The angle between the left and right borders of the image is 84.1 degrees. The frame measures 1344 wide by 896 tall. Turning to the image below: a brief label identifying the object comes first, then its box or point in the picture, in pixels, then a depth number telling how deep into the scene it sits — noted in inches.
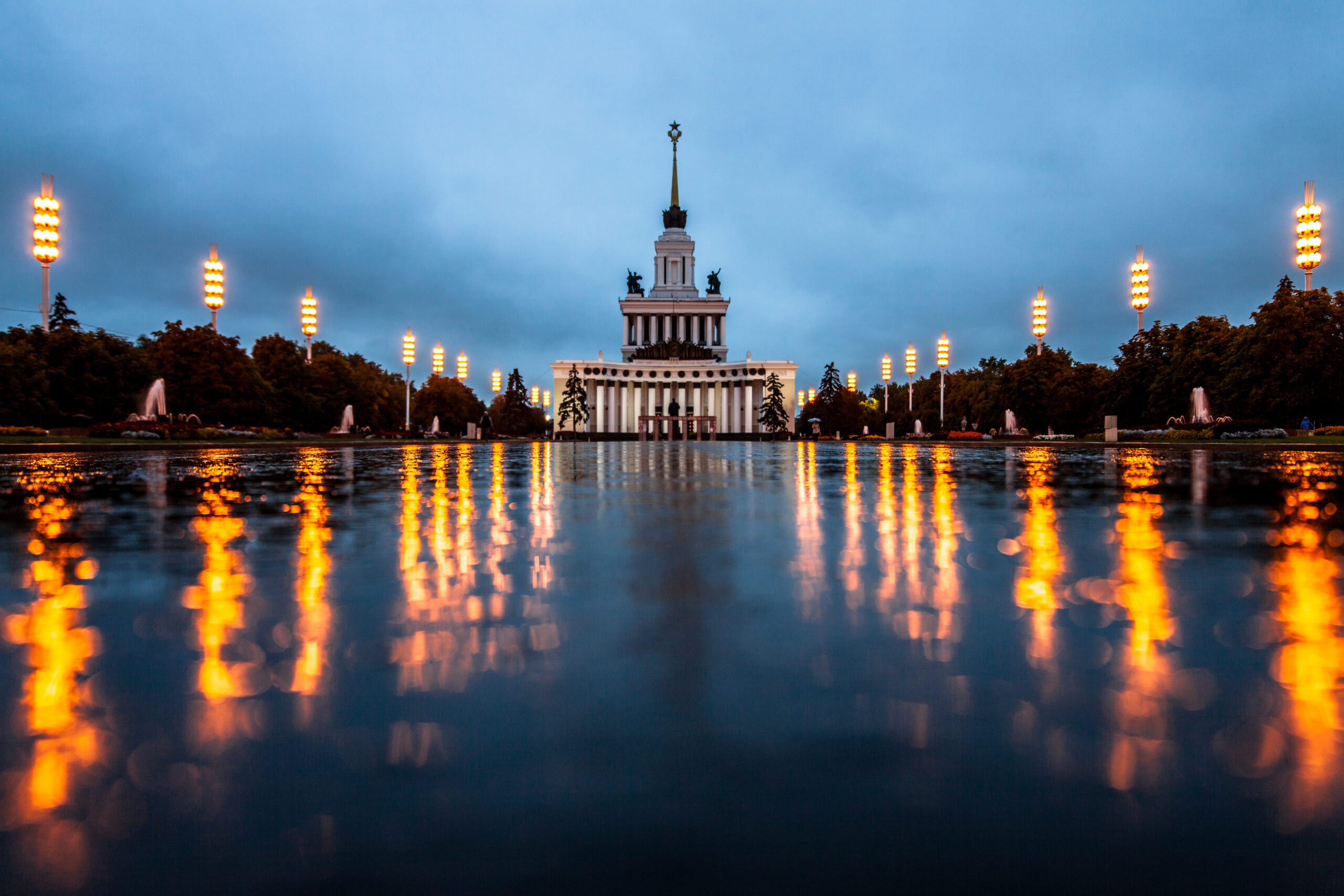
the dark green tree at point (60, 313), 3046.3
